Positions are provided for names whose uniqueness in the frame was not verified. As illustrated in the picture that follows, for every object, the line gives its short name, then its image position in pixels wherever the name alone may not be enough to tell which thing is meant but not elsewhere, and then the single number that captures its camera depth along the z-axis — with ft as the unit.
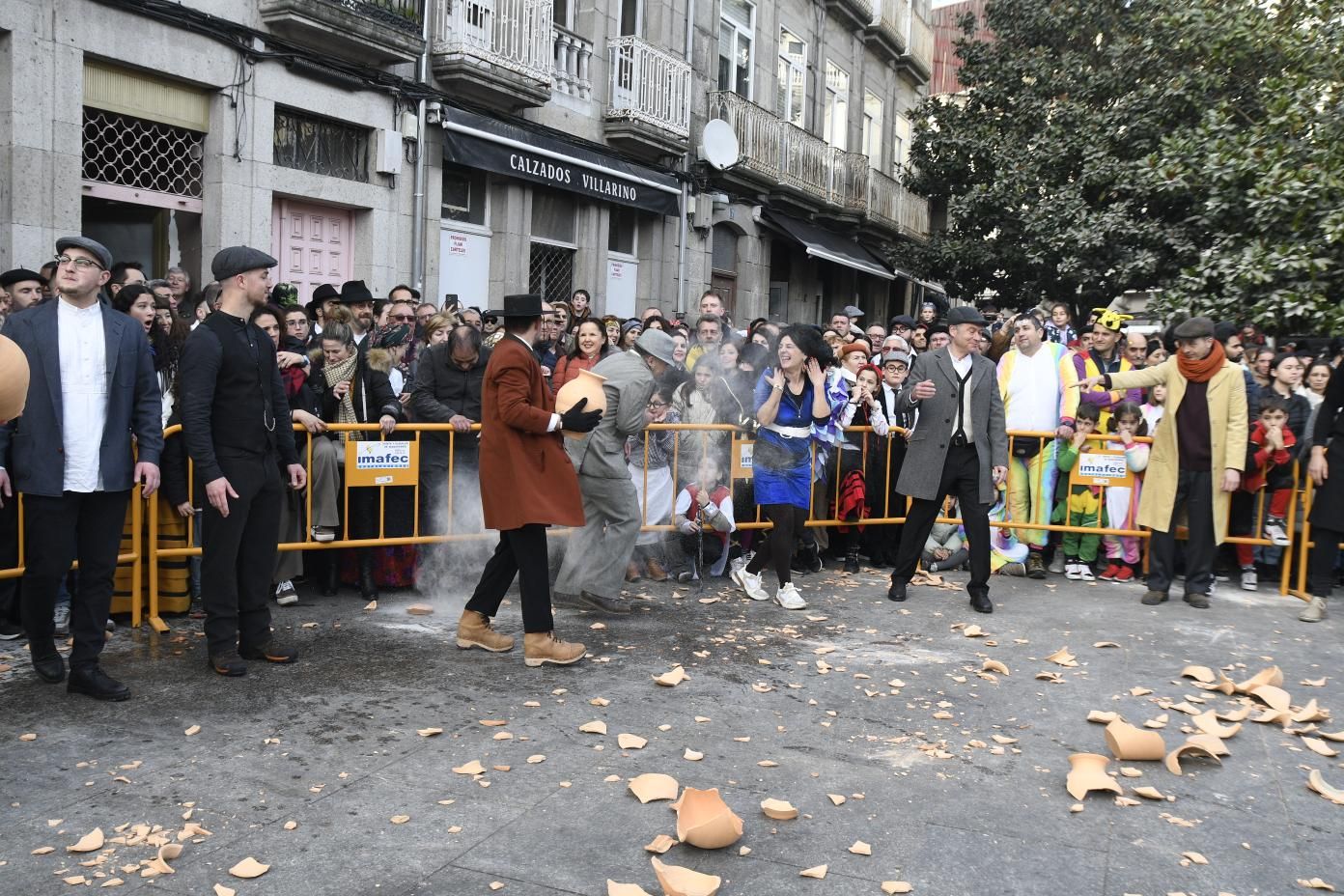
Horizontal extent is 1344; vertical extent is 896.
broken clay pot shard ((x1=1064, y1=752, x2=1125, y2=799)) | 14.79
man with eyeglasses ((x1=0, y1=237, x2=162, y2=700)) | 17.11
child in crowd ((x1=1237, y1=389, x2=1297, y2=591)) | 28.63
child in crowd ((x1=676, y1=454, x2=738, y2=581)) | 28.19
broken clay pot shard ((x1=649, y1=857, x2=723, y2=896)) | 11.52
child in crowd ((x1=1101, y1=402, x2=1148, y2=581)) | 29.81
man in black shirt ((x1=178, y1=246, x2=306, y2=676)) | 18.13
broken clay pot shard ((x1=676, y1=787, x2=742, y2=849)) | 12.58
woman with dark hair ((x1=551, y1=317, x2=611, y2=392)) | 26.73
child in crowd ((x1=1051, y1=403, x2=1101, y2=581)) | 30.17
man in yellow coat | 27.17
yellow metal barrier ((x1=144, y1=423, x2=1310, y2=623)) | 21.75
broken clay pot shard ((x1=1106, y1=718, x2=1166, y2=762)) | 16.19
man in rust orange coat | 19.54
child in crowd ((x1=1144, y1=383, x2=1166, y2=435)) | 31.30
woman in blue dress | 26.32
